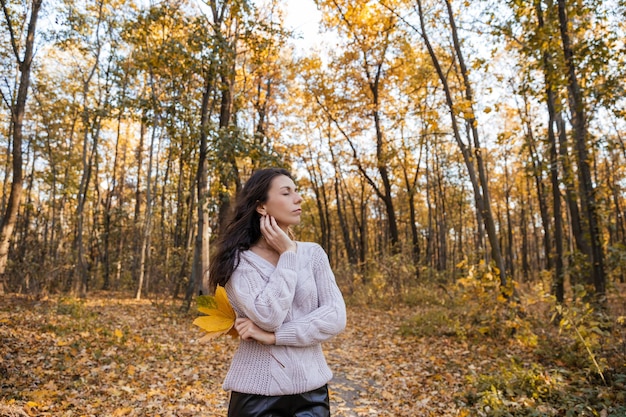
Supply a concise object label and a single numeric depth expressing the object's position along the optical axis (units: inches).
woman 63.0
